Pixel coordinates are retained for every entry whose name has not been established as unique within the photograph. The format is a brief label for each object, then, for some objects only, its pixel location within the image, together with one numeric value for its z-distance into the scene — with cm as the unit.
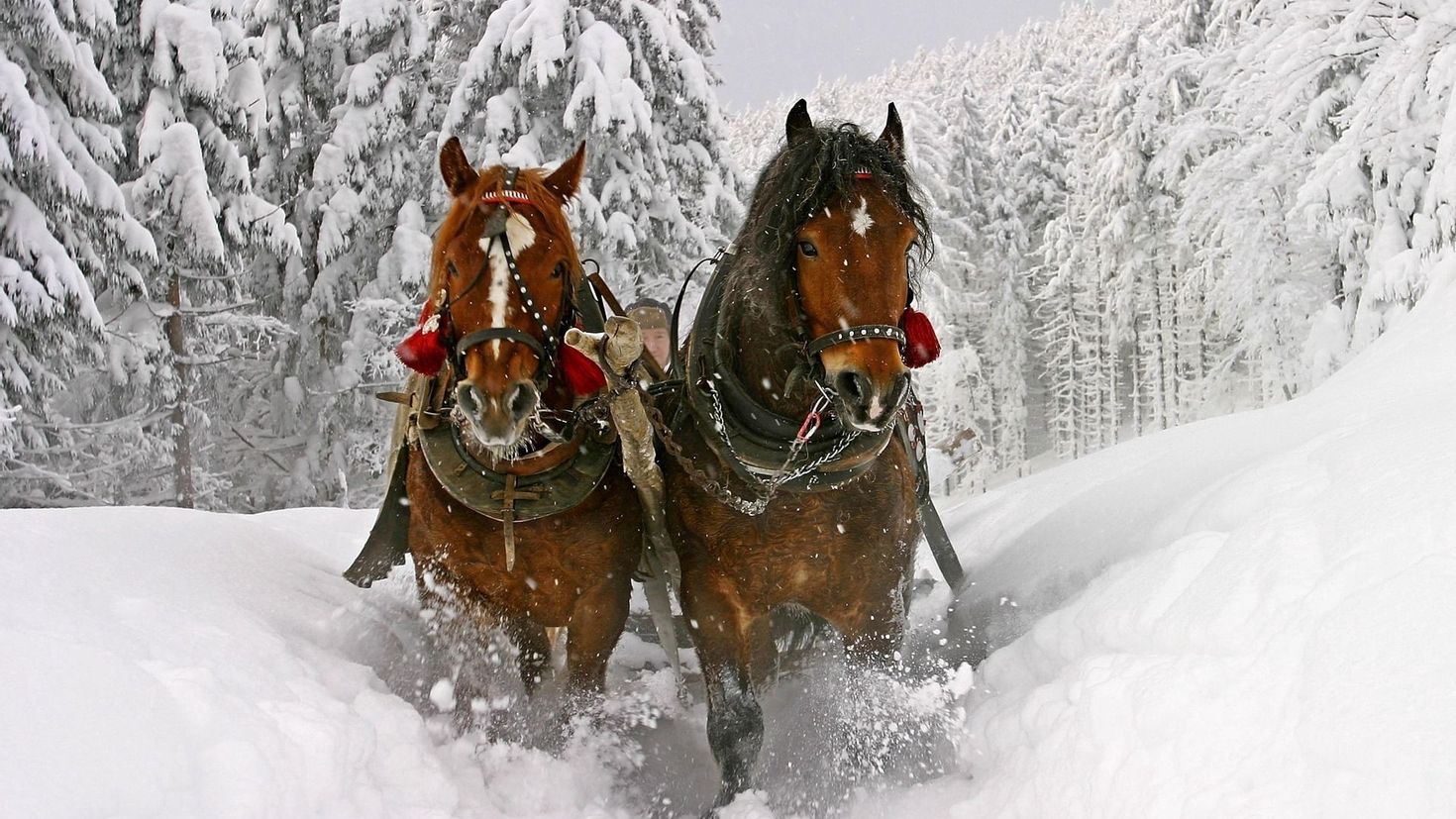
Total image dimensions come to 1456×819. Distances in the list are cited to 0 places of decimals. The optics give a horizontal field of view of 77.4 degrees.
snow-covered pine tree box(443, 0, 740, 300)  1121
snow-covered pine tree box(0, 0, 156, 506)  926
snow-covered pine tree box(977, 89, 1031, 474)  2805
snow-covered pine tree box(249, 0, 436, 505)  1363
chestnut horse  280
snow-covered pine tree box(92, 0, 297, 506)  1145
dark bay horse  282
